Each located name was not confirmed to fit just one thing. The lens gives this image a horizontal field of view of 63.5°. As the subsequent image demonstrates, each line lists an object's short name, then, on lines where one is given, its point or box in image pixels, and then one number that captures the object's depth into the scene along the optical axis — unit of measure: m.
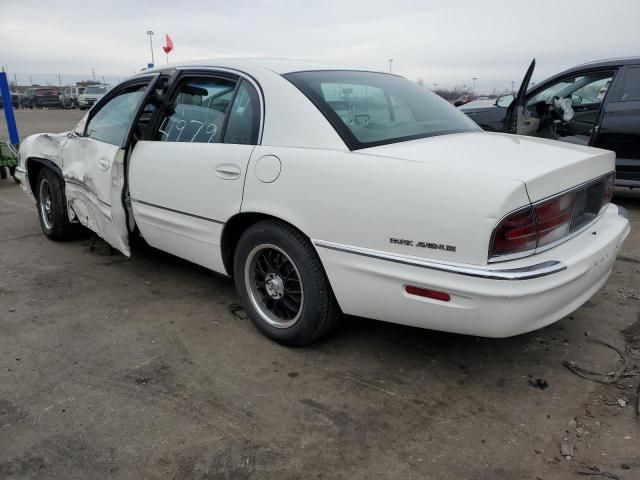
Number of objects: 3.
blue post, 8.94
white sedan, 2.20
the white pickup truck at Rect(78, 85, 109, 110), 27.75
